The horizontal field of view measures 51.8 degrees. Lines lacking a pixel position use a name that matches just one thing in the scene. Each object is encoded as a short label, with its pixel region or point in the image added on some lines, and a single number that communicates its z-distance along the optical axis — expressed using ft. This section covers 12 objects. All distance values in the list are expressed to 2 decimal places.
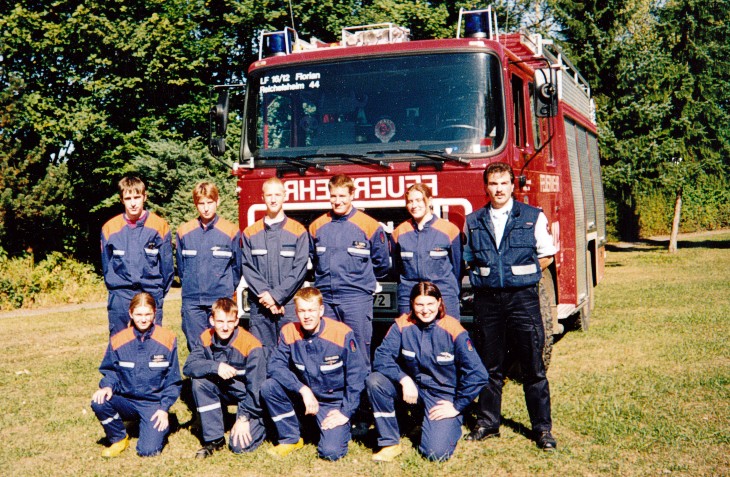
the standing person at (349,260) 18.40
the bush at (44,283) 47.67
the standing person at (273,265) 18.61
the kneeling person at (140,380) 17.19
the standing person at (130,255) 19.17
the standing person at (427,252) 18.20
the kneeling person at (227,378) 17.22
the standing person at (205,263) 19.25
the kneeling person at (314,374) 16.84
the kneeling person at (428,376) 16.39
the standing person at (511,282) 16.65
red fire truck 19.86
